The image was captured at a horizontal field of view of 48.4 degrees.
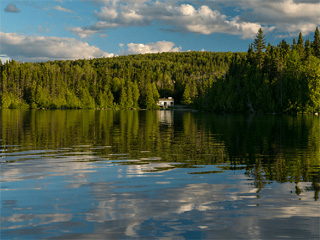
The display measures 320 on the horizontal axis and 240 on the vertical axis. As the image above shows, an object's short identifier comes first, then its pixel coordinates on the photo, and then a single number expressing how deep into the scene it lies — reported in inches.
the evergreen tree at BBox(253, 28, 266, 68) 5475.9
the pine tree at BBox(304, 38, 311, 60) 5249.0
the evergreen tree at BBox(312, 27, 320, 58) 6225.4
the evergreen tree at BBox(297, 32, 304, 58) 5582.7
